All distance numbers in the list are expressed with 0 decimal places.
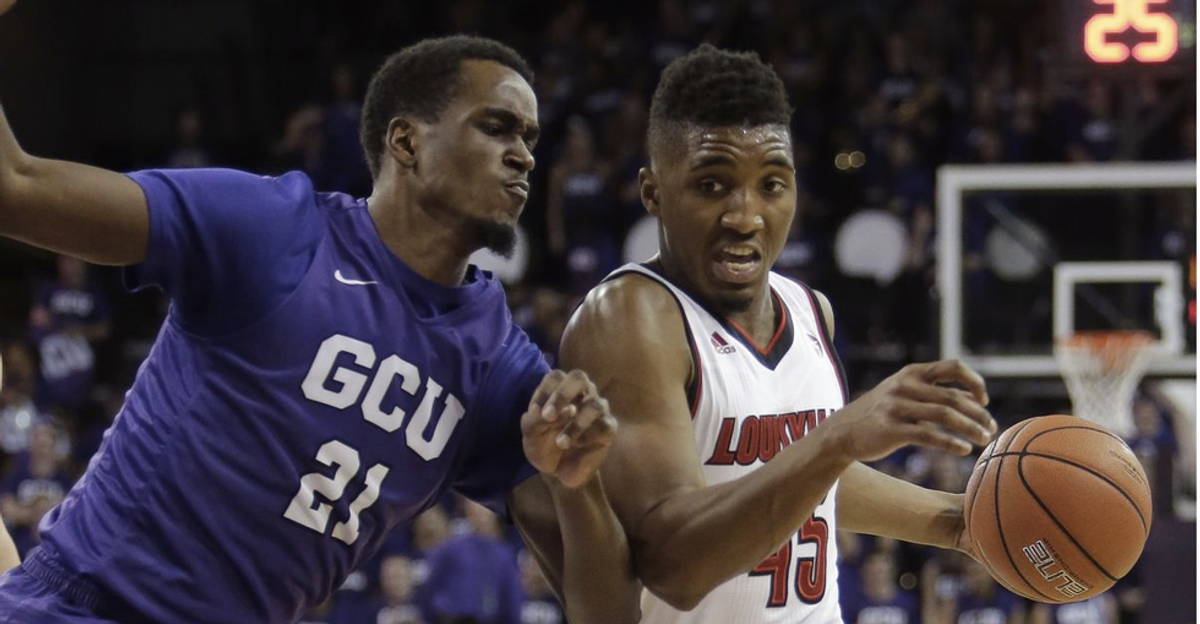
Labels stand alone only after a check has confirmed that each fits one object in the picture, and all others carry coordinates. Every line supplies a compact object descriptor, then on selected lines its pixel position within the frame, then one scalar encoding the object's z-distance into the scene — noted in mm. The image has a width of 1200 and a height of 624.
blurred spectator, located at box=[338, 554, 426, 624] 11375
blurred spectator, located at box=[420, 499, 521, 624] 11328
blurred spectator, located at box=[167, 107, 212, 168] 14914
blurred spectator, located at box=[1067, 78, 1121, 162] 12852
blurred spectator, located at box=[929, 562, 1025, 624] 10961
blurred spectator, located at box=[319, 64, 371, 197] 13977
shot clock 9109
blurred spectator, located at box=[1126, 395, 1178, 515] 9234
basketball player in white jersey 3137
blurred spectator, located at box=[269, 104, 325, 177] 14508
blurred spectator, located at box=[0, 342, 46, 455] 12469
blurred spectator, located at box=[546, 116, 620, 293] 13289
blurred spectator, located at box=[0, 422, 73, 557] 11641
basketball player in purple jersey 3049
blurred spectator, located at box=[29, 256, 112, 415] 12922
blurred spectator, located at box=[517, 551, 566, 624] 11477
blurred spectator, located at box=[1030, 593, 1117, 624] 10836
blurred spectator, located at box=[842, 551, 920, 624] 10875
